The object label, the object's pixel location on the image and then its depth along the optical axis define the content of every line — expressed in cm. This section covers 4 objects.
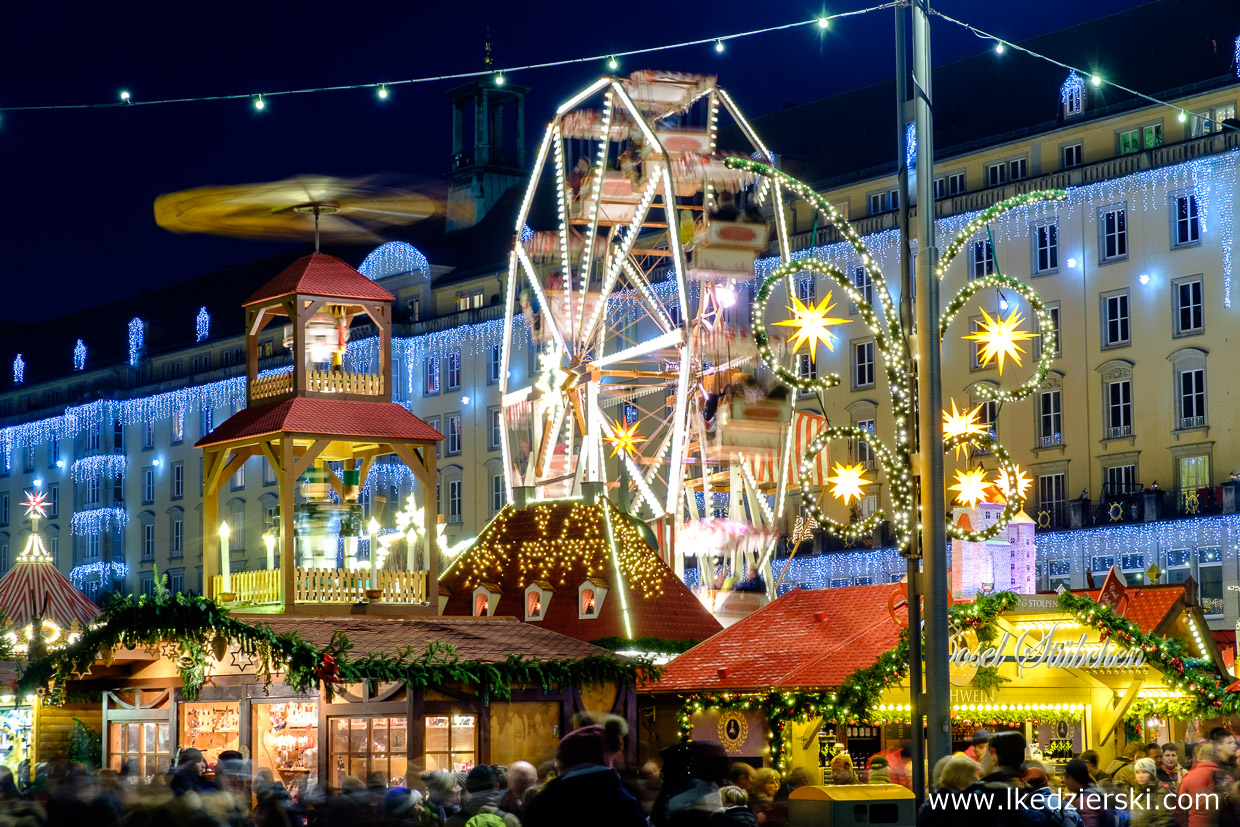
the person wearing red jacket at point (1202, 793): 1362
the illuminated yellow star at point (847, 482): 2298
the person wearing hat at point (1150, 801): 1290
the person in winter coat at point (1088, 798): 1256
